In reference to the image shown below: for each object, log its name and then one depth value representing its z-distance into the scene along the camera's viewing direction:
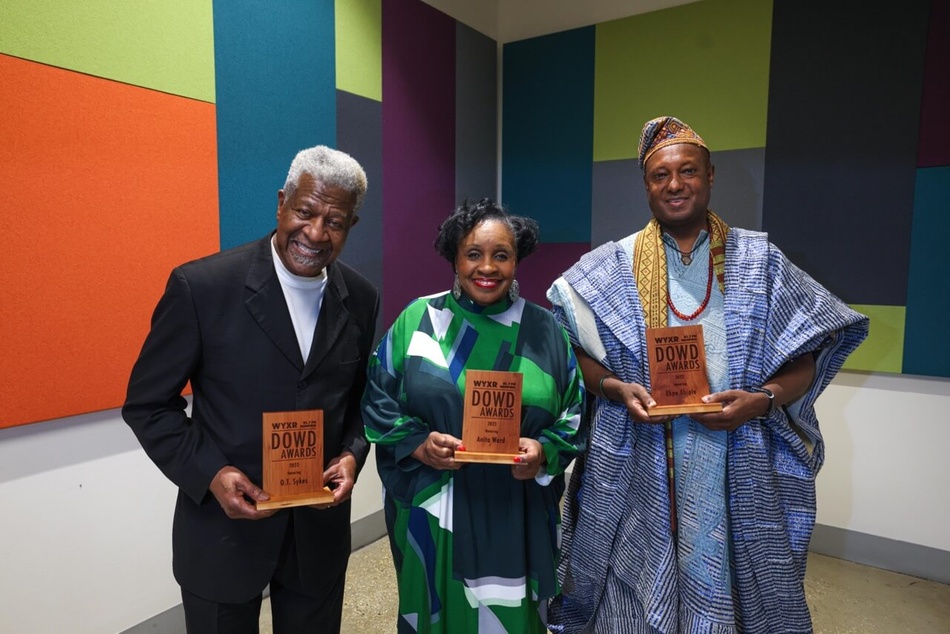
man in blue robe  1.57
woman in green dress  1.50
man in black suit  1.29
